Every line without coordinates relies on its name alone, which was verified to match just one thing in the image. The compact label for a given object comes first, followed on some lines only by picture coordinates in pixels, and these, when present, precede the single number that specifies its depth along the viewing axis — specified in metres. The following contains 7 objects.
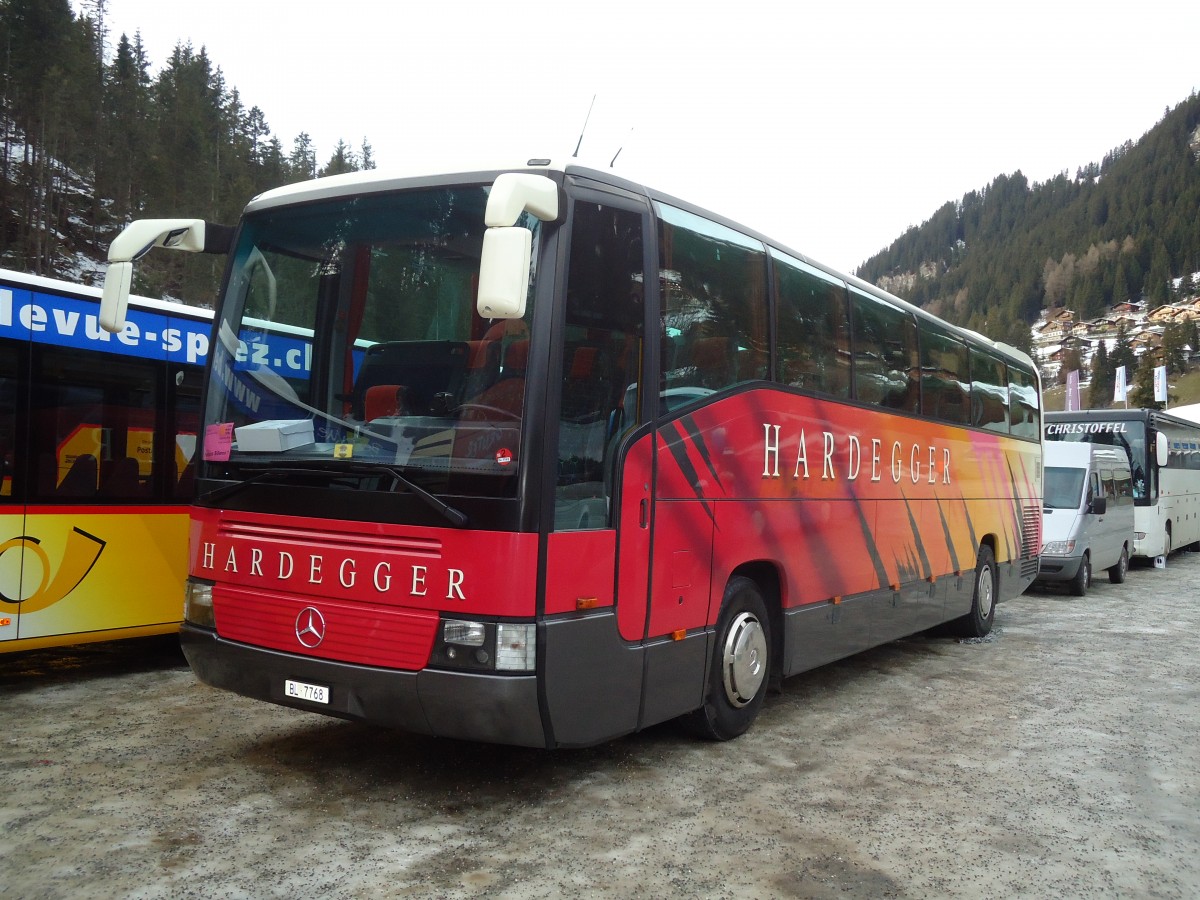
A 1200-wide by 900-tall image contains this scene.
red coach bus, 4.74
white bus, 21.75
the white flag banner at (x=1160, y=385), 59.31
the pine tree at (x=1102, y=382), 144.62
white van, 16.44
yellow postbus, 7.32
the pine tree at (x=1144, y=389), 119.94
